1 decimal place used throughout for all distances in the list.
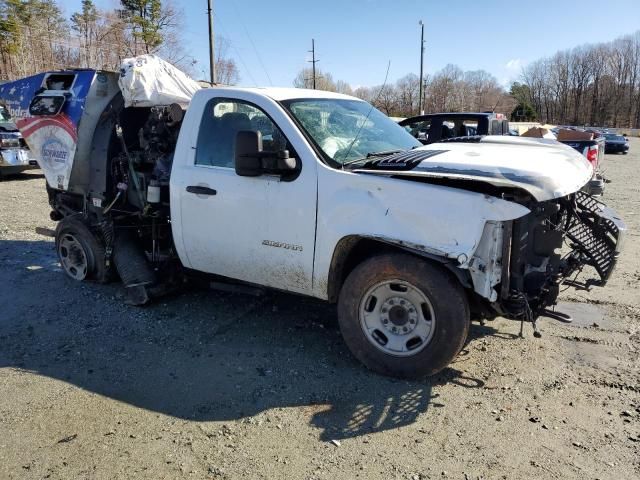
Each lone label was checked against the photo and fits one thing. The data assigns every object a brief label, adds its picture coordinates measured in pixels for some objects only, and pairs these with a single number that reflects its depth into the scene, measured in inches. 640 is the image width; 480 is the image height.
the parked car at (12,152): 507.8
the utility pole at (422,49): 1146.7
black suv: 398.6
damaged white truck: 133.0
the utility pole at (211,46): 1042.7
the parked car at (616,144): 1368.1
